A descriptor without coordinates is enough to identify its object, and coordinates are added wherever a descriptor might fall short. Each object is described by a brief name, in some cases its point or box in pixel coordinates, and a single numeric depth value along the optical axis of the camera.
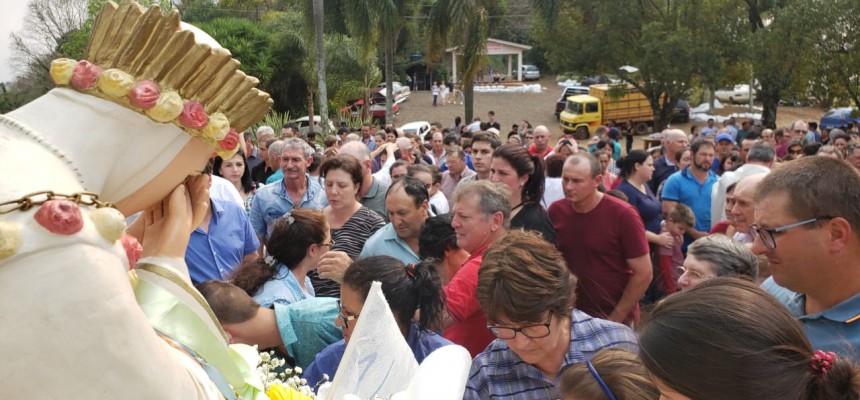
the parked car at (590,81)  37.75
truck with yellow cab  29.12
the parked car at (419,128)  22.13
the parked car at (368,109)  30.09
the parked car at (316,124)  21.87
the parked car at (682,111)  32.16
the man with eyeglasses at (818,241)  2.51
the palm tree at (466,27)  23.36
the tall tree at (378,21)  21.84
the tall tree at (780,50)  21.81
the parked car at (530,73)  48.16
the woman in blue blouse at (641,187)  6.52
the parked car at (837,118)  23.41
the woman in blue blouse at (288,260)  3.81
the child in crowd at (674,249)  5.88
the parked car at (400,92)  37.89
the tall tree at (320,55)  21.00
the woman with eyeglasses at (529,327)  2.72
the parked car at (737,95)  38.34
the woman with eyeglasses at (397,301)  3.09
